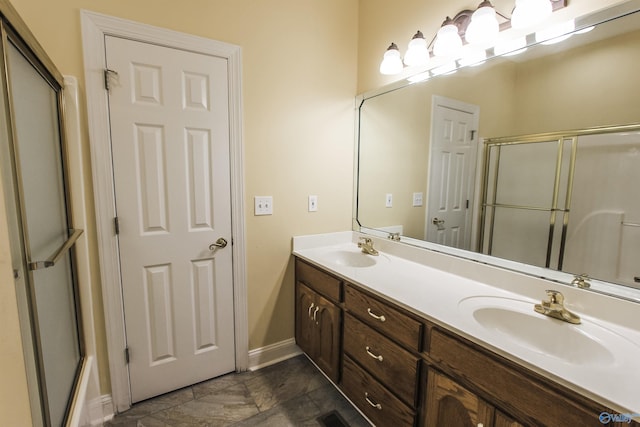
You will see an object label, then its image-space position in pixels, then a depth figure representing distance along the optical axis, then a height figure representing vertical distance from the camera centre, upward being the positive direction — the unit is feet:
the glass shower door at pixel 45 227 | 2.74 -0.59
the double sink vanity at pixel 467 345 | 2.51 -1.80
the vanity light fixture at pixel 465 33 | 3.79 +2.27
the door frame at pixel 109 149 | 4.55 +0.49
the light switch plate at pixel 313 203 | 6.82 -0.55
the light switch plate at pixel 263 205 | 6.16 -0.56
